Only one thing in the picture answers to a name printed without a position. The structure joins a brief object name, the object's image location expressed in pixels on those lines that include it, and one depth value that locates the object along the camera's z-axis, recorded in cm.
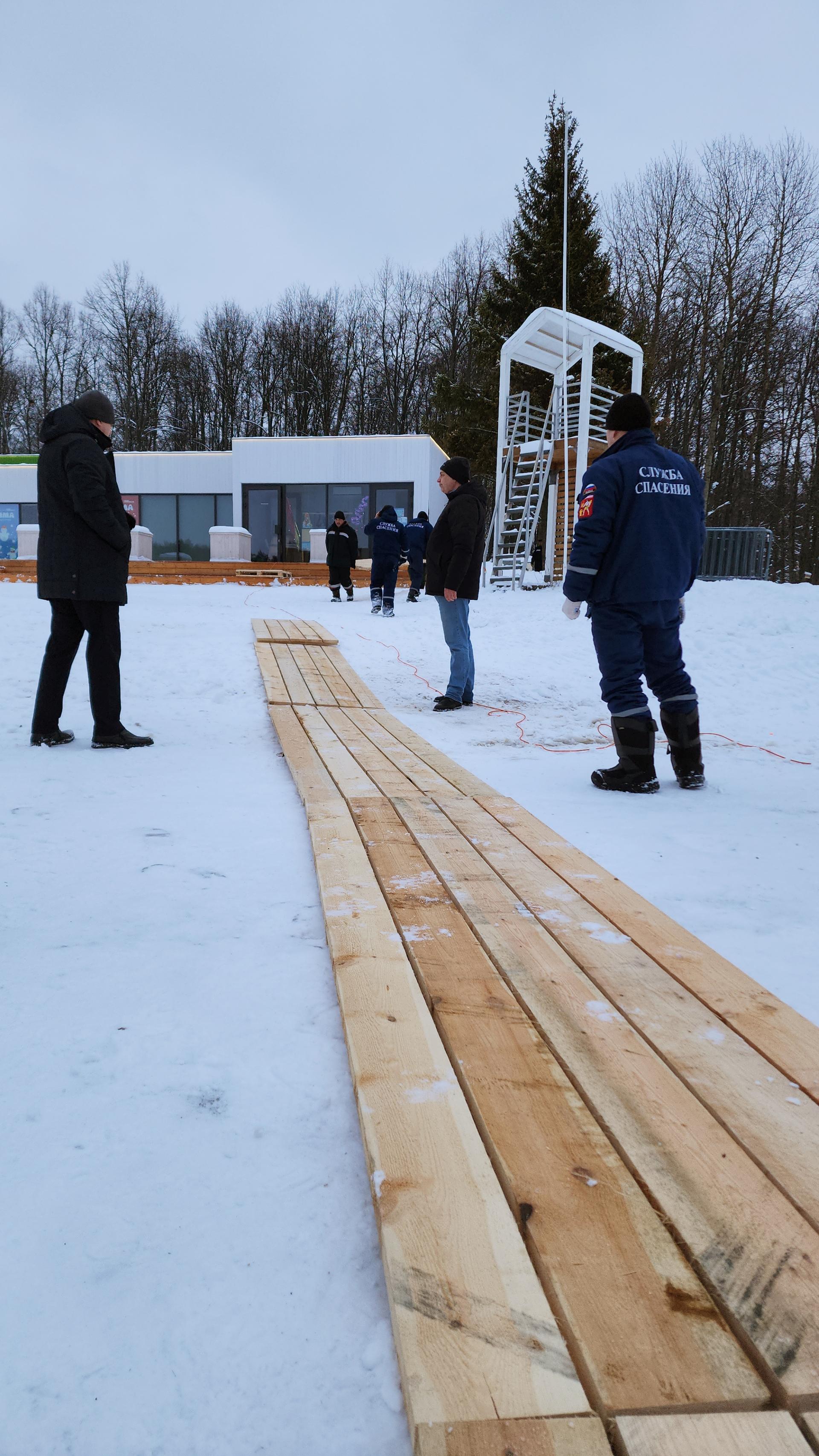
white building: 2264
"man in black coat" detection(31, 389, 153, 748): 385
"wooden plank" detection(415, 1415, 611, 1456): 81
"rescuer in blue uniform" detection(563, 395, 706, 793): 362
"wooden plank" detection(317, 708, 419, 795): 366
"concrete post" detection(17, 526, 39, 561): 2252
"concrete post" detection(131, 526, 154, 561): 2183
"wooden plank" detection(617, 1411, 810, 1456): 81
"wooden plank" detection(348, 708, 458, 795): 370
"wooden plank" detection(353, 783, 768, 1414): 88
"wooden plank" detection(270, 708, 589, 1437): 87
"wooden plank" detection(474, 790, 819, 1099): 157
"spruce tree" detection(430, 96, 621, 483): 2130
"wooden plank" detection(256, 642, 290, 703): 579
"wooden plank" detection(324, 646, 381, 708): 615
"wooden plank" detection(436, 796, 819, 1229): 126
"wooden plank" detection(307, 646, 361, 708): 612
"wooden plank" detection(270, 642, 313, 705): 597
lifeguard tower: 1248
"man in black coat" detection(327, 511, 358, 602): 1354
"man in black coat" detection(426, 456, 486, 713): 554
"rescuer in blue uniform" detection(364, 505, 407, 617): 1190
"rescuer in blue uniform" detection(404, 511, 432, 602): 1412
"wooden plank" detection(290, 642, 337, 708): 601
